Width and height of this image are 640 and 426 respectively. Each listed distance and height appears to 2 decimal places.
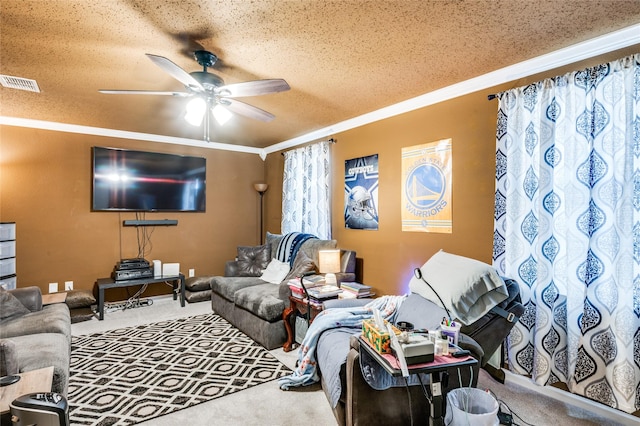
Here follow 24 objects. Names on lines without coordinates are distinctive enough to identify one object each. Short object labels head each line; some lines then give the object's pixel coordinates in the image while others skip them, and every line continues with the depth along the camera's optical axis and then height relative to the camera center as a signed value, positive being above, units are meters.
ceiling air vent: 2.94 +1.20
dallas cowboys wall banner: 3.96 +0.27
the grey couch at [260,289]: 3.26 -0.84
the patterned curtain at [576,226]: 2.09 -0.08
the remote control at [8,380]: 1.60 -0.80
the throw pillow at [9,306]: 2.85 -0.79
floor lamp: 5.85 +0.44
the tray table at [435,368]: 1.47 -0.68
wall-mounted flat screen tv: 4.73 +0.51
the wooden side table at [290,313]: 3.13 -0.94
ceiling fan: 2.32 +0.92
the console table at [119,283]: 4.21 -0.91
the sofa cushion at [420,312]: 2.13 -0.67
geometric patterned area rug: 2.29 -1.30
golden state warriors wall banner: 3.18 +0.27
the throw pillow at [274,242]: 4.73 -0.39
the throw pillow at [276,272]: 4.22 -0.74
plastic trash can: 1.62 -0.97
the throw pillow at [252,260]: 4.66 -0.64
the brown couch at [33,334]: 1.94 -0.89
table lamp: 3.61 -0.51
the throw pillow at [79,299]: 4.08 -1.04
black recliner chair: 1.79 -0.95
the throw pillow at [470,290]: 2.02 -0.47
